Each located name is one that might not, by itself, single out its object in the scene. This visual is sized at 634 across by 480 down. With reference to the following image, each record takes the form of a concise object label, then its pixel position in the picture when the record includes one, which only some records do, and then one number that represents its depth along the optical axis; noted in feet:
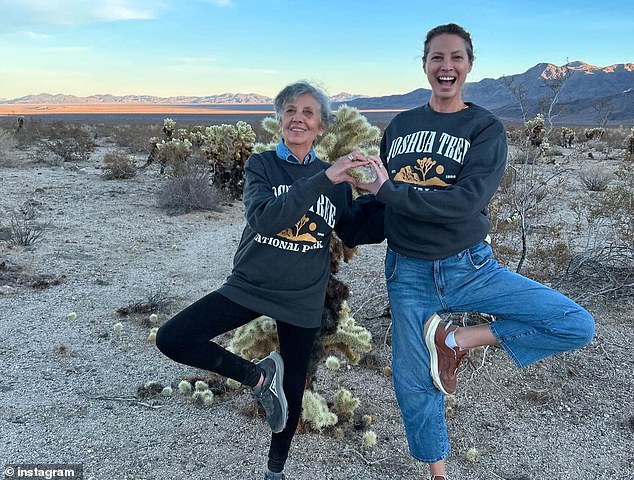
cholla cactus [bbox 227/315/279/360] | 10.46
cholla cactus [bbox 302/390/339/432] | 10.61
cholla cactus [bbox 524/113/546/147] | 56.93
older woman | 8.14
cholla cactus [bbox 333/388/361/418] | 11.23
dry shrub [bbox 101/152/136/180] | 44.16
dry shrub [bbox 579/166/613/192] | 40.07
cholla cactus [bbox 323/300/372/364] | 10.91
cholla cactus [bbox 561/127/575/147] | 78.33
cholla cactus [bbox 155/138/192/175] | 42.84
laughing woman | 7.63
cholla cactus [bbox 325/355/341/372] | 11.79
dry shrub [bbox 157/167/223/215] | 33.47
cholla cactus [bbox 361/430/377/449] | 10.38
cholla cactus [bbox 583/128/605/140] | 70.75
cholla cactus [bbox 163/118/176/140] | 49.80
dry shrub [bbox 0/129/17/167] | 48.55
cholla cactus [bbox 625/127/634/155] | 58.41
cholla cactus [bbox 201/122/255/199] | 37.91
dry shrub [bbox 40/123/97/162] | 54.08
